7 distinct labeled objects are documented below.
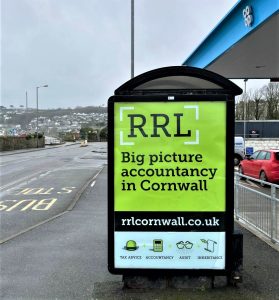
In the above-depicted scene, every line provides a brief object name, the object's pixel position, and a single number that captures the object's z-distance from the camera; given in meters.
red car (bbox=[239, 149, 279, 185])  10.71
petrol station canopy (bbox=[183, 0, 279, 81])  5.93
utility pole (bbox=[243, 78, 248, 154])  23.40
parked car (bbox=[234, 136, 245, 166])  18.25
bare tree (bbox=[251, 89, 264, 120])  39.26
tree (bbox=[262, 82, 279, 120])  37.66
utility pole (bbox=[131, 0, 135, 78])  10.11
